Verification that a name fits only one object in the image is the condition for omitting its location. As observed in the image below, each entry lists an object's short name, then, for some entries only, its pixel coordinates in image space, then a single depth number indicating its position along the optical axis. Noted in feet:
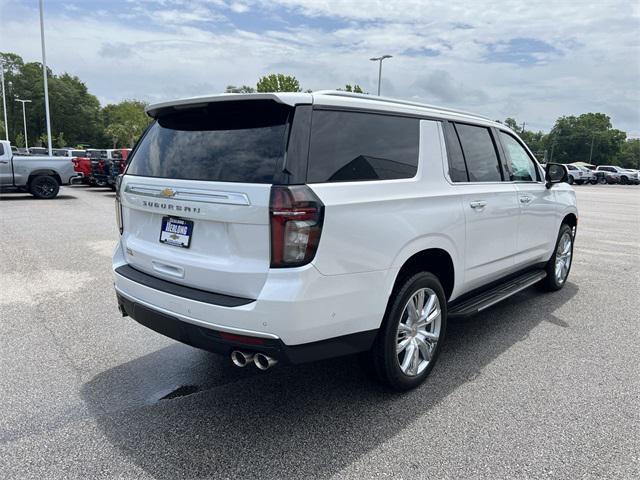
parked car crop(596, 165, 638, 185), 148.77
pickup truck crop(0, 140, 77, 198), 50.26
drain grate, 10.89
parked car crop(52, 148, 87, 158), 104.74
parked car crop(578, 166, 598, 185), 133.74
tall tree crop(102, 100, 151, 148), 256.11
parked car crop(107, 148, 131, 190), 59.52
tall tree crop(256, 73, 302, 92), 171.45
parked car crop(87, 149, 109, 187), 60.64
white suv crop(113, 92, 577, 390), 8.46
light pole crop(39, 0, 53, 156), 96.27
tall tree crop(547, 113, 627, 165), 354.95
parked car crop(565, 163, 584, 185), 130.93
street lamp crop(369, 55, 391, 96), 119.79
